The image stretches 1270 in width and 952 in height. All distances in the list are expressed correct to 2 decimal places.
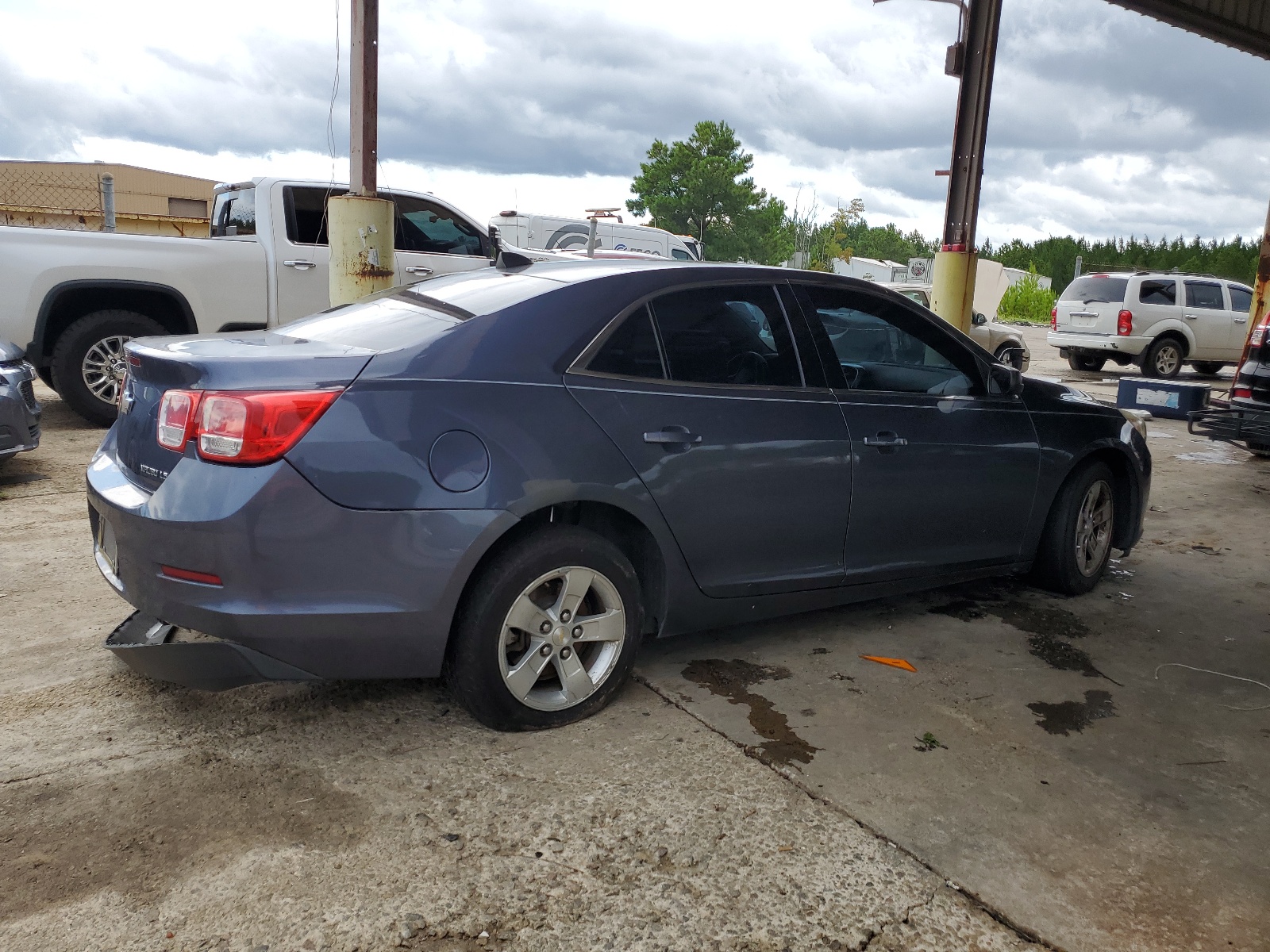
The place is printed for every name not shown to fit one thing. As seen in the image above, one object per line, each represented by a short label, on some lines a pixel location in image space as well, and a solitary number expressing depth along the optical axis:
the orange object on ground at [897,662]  4.08
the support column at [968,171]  11.37
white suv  17.77
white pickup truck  7.94
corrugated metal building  16.70
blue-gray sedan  2.88
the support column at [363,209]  7.53
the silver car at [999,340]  16.66
